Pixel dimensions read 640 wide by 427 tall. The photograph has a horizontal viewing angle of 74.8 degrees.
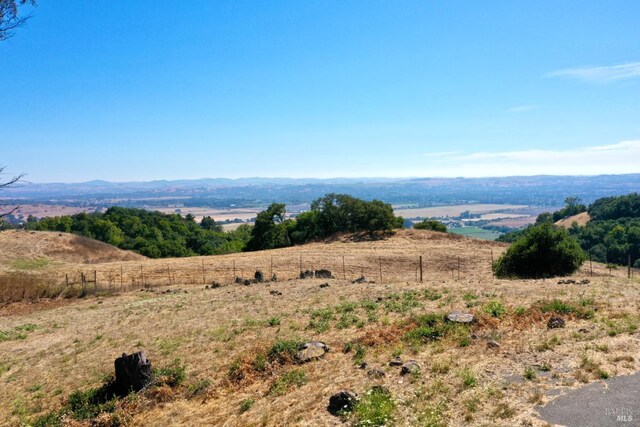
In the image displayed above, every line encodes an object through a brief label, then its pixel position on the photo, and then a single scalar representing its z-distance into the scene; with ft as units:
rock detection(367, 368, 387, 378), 34.71
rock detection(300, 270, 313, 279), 98.22
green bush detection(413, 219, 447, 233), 195.31
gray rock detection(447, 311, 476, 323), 46.11
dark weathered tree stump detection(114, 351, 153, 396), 40.27
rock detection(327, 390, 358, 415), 29.71
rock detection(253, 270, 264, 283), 99.93
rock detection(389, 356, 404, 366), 36.35
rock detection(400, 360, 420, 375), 34.20
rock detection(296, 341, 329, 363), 41.78
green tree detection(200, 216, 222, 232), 394.54
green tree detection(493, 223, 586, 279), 84.84
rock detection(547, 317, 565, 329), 42.11
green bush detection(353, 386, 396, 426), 26.96
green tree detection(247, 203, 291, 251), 200.44
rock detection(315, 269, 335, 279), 99.04
